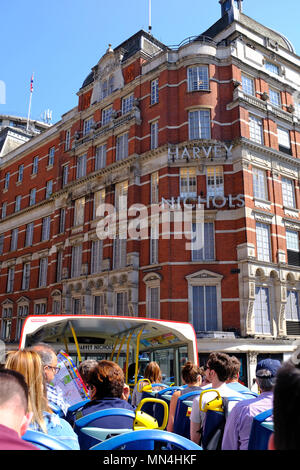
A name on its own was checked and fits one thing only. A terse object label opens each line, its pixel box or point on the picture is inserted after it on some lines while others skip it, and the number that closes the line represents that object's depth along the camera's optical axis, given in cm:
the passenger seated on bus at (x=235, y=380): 494
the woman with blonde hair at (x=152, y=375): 816
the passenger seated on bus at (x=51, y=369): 455
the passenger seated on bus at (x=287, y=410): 158
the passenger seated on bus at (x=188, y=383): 603
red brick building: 2280
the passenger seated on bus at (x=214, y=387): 466
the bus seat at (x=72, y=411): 482
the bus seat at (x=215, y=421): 435
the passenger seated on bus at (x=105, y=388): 399
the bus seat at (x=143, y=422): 351
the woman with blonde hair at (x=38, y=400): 293
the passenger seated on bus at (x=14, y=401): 198
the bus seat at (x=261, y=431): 314
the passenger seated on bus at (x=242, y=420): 363
